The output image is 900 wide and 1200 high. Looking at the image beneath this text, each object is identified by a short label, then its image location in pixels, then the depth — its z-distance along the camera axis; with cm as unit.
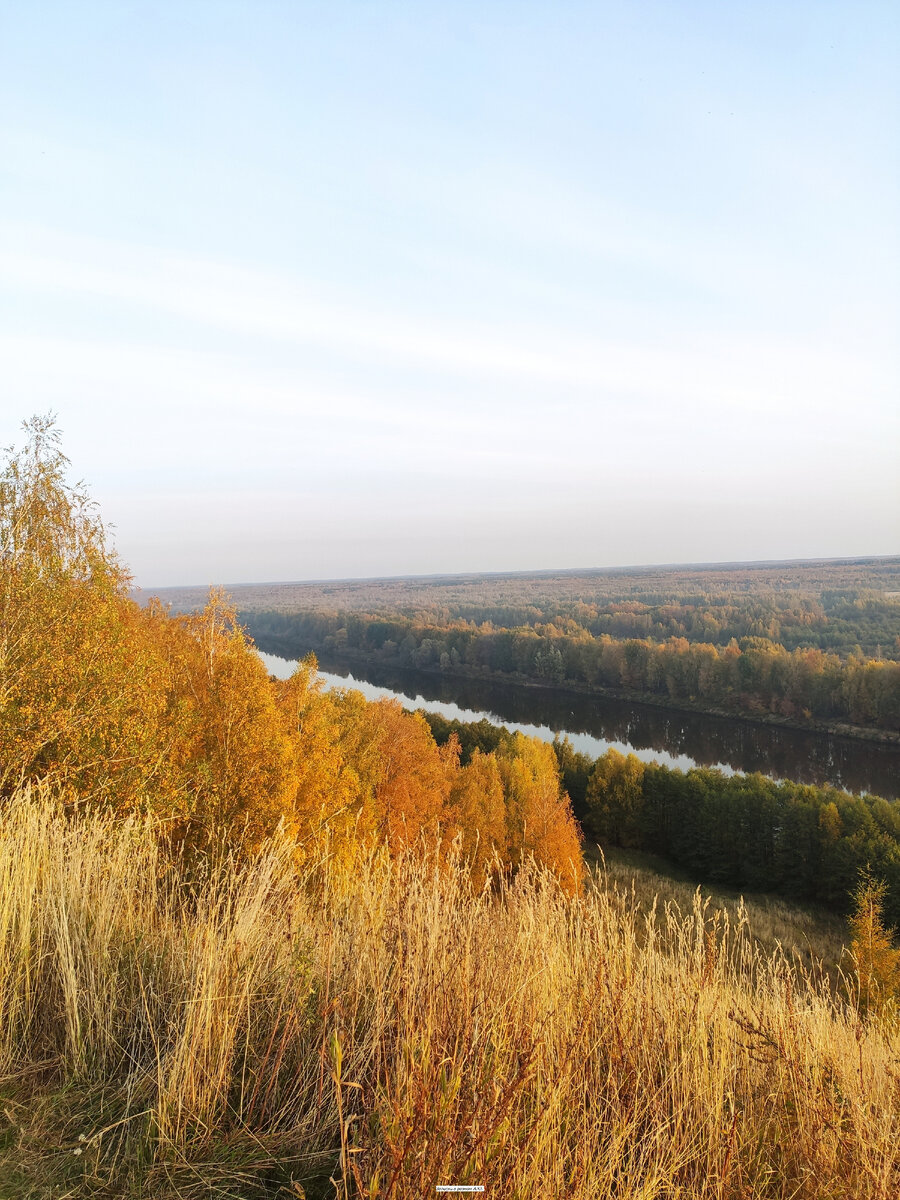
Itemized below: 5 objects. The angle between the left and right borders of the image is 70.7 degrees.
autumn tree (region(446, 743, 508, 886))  2092
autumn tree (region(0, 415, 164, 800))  764
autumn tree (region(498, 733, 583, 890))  1970
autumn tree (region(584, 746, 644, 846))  2978
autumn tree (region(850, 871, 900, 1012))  1381
